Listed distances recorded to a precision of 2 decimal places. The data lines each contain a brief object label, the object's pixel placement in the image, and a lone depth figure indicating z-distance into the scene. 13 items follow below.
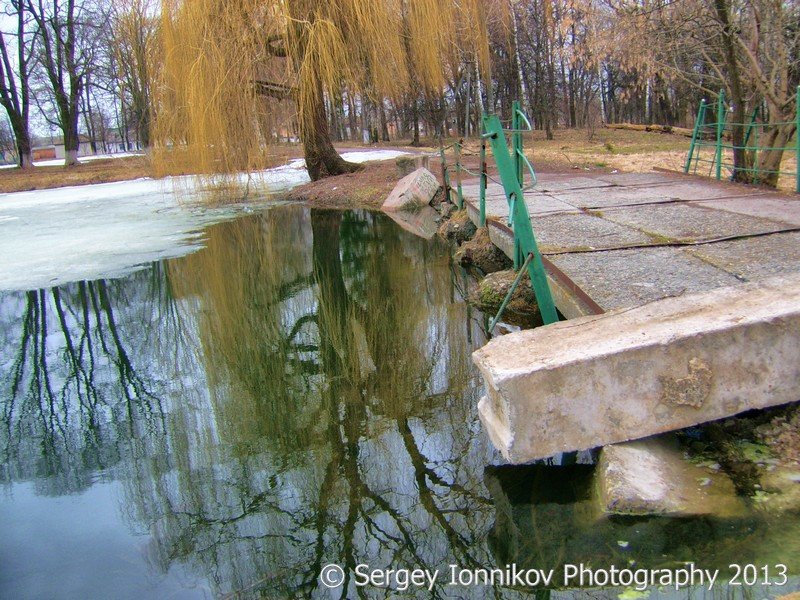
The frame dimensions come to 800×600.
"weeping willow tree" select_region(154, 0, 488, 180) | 11.32
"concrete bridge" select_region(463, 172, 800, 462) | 2.75
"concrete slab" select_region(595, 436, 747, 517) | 2.61
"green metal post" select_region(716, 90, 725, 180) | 8.91
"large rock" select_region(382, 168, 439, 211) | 11.66
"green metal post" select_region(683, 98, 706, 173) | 9.93
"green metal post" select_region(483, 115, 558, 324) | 4.02
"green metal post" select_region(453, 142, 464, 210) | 9.60
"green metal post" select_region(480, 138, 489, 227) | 7.14
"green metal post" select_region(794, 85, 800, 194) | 6.93
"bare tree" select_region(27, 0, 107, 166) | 28.30
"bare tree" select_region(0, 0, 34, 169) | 29.14
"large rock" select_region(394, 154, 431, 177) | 13.54
